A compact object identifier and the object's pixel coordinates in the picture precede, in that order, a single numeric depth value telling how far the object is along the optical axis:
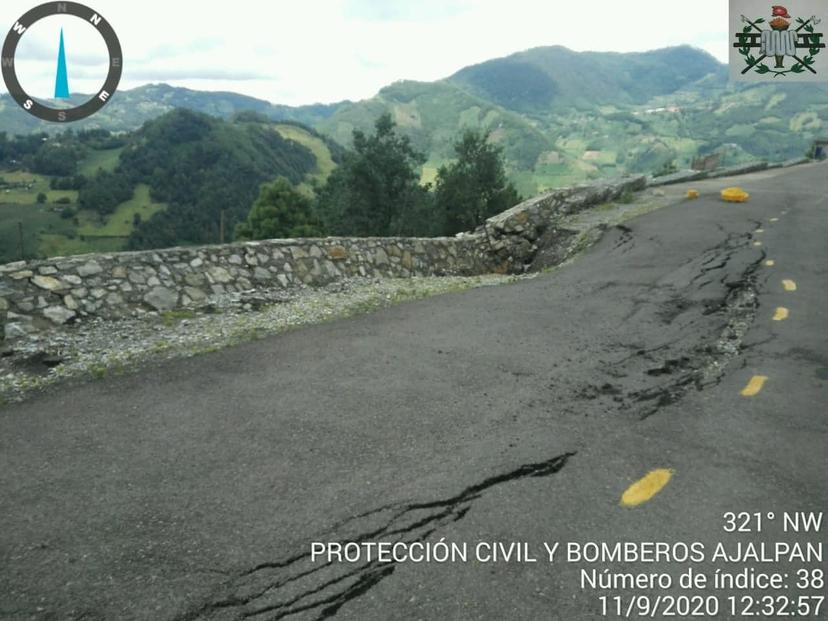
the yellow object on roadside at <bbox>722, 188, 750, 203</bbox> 16.83
